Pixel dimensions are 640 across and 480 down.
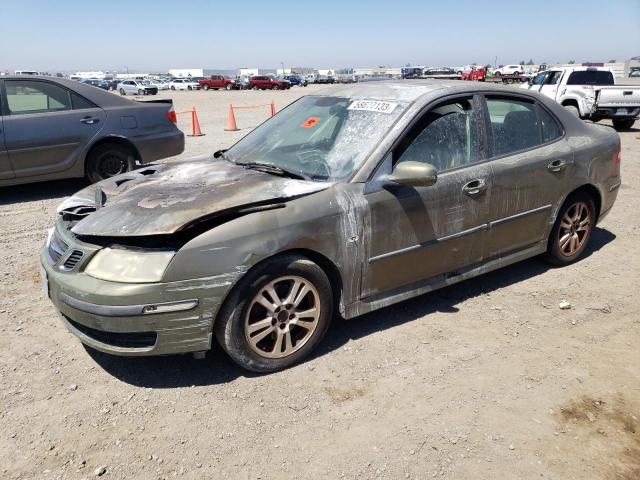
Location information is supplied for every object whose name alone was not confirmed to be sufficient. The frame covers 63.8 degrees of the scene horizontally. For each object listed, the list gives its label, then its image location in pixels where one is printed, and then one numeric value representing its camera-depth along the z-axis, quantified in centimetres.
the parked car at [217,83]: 5284
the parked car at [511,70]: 5588
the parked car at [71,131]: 659
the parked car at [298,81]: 6184
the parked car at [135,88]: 4878
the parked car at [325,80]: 6744
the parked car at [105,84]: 5423
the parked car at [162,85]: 5859
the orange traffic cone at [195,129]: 1367
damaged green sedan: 278
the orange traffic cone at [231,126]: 1475
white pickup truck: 1392
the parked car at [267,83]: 5056
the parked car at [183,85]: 5861
